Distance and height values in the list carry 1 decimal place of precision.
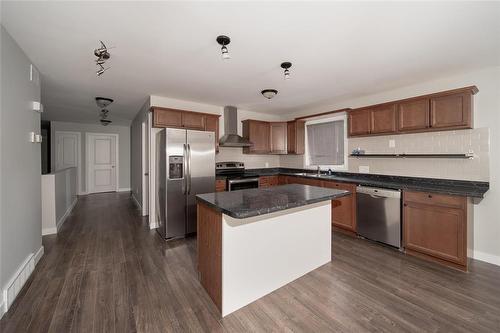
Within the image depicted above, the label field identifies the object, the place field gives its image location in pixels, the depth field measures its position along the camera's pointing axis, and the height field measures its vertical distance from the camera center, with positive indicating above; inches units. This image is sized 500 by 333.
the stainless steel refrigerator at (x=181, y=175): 137.3 -7.1
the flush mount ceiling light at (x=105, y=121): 246.0 +50.5
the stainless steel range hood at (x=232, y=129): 186.6 +31.5
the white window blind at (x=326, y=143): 181.5 +18.5
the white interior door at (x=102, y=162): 296.7 +4.3
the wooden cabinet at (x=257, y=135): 200.7 +27.3
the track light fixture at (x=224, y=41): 76.9 +45.7
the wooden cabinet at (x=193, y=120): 163.9 +34.2
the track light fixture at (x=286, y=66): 102.7 +47.3
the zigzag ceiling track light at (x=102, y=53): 81.9 +43.2
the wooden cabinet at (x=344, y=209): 141.7 -30.8
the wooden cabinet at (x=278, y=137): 210.2 +26.2
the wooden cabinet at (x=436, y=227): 100.0 -31.7
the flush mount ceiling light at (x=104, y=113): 201.4 +50.3
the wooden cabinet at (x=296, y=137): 205.6 +25.5
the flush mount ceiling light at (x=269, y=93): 128.0 +42.8
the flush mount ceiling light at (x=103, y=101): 162.6 +48.6
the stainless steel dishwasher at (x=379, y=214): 120.7 -29.9
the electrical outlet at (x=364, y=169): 159.8 -4.1
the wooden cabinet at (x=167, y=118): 152.9 +33.9
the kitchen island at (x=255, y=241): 72.0 -29.4
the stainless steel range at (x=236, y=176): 171.9 -9.5
